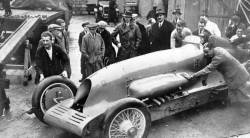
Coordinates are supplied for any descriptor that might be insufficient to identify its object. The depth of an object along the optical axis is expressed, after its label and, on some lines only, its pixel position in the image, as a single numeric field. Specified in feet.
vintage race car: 19.11
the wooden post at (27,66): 31.40
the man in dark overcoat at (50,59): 24.17
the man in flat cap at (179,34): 28.91
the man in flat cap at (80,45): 30.15
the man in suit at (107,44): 29.78
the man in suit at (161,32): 30.76
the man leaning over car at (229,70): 23.71
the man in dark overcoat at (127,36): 29.40
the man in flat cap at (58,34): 28.71
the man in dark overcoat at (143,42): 31.00
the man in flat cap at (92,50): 27.55
